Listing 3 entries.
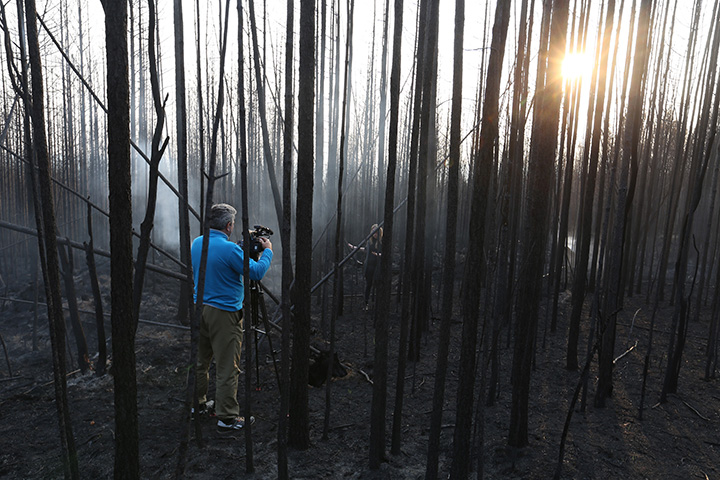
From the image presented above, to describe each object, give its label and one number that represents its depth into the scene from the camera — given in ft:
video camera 9.46
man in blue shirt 9.11
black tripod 9.28
